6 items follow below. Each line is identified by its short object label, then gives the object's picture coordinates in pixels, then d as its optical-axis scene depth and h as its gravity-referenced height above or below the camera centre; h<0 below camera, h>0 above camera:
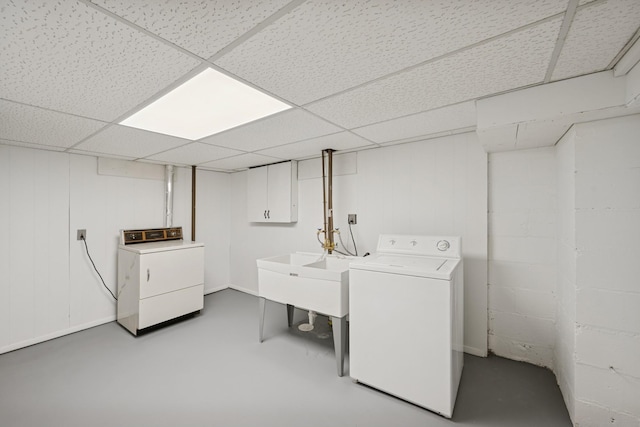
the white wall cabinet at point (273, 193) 3.50 +0.28
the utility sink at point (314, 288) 2.13 -0.64
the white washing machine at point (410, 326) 1.66 -0.76
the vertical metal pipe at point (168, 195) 3.62 +0.25
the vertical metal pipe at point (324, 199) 3.04 +0.17
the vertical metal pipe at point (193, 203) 3.87 +0.15
